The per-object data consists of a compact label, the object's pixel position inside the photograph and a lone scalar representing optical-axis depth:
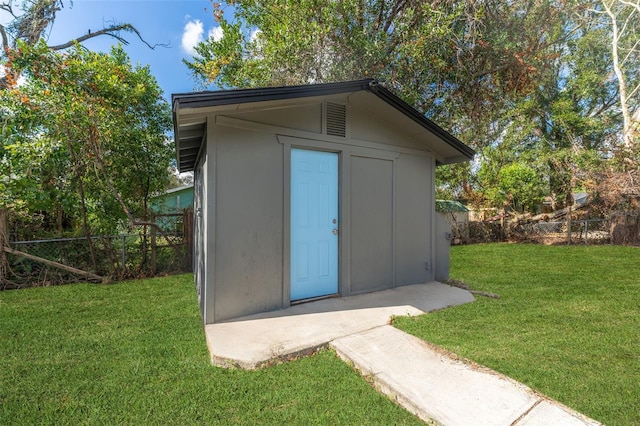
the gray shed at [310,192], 3.53
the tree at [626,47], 13.36
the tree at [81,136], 5.19
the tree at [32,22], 9.95
